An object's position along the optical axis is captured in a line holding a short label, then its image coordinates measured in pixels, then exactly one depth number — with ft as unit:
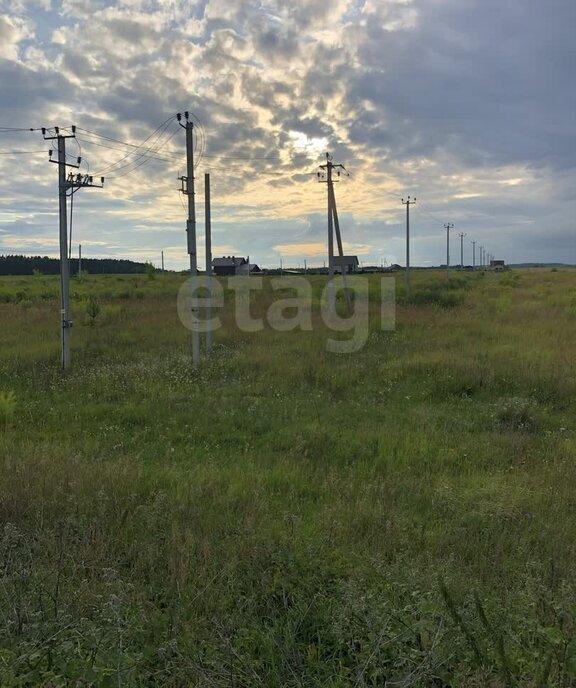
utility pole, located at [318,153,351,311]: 75.30
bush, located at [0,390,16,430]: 24.92
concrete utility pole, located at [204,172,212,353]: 46.28
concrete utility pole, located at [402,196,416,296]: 120.22
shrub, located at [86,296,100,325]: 62.69
